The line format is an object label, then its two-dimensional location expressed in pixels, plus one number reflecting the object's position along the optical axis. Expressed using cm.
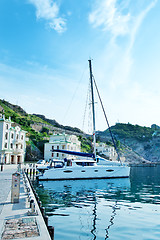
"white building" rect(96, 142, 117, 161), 9358
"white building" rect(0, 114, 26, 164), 4825
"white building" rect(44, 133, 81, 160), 6257
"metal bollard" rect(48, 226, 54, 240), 655
